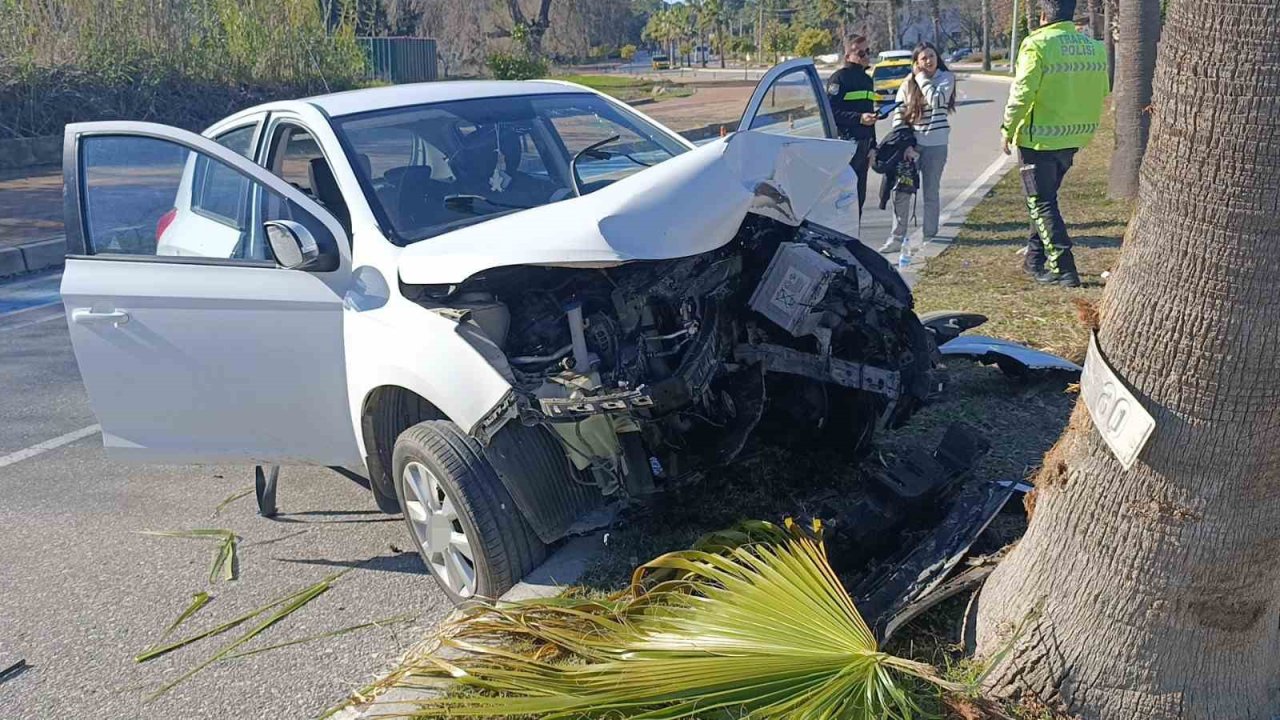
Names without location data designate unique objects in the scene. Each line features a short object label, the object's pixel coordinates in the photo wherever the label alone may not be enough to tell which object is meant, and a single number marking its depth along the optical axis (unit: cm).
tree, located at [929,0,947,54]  7481
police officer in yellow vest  737
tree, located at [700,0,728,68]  9906
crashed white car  348
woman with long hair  935
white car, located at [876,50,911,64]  3928
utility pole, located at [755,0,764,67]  8509
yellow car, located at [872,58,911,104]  3541
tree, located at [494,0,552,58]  4341
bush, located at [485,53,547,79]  3000
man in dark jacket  934
